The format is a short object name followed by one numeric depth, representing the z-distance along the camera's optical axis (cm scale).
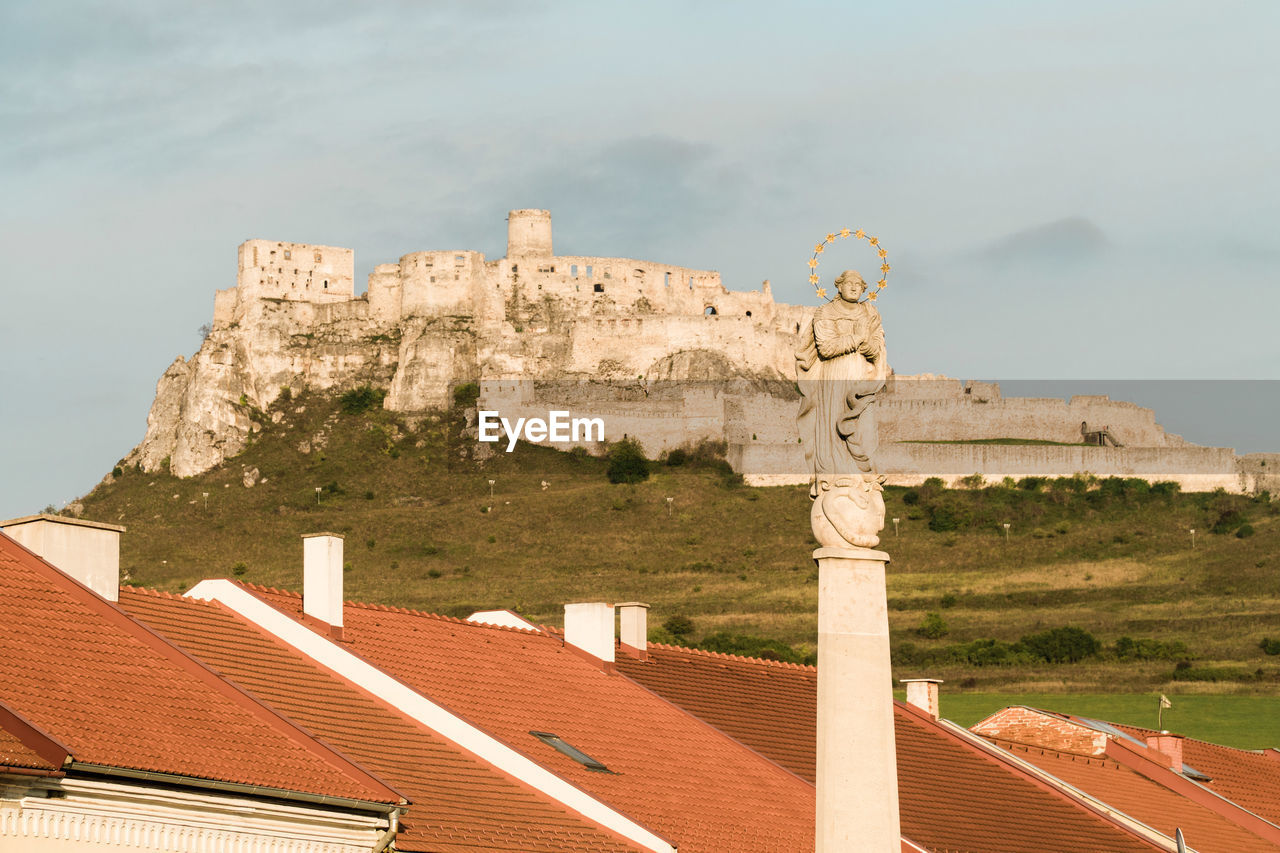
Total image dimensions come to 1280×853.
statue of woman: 1111
